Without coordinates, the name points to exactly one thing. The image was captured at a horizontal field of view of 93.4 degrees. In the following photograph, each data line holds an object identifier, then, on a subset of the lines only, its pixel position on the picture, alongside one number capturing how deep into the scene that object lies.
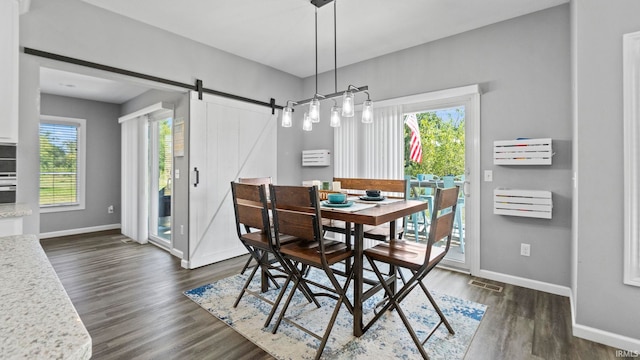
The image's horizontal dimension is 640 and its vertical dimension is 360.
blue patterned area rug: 1.90
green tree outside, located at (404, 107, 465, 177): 3.37
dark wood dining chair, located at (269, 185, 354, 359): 1.89
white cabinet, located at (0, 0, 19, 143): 2.10
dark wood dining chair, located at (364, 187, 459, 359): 1.84
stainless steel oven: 2.32
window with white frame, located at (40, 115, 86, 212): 5.05
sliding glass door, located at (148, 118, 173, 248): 4.41
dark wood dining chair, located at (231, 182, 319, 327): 2.18
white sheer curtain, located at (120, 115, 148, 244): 4.69
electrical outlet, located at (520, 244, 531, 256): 2.87
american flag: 3.66
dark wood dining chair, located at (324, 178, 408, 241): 2.70
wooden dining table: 1.93
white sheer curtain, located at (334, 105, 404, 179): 3.72
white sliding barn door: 3.52
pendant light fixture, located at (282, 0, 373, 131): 2.44
